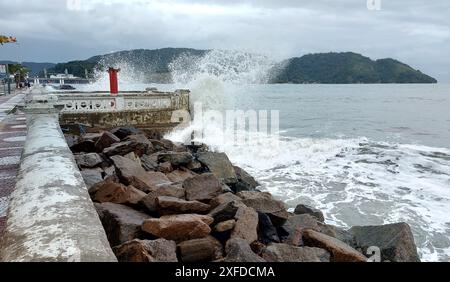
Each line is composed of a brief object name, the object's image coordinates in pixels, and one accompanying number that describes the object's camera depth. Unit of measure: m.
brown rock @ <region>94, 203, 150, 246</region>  3.95
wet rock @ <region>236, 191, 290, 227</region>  5.47
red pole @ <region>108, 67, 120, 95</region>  14.91
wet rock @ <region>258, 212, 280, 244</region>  4.82
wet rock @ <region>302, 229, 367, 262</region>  4.51
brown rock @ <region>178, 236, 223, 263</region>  3.80
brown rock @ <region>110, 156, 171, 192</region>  5.86
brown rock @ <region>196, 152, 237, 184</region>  8.87
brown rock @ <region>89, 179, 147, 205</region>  4.92
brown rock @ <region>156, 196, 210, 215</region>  4.49
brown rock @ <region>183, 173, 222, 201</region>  5.29
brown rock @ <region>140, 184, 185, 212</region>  4.71
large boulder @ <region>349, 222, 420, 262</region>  5.50
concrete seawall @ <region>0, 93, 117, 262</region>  2.18
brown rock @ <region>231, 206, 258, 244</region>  4.31
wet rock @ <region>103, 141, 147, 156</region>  7.99
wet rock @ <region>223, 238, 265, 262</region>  3.60
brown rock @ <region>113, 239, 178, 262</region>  3.36
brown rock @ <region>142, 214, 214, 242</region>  3.95
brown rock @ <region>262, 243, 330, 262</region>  4.01
